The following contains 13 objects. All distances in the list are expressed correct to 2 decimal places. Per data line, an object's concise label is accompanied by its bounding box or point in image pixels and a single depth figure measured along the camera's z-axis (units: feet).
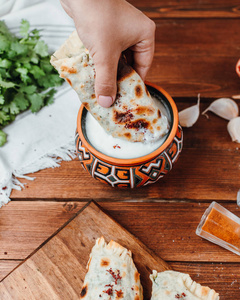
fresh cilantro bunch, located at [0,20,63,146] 2.03
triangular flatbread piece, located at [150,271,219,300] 1.47
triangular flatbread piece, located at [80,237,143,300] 1.48
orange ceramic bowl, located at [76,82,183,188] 1.58
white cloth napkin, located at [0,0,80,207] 1.92
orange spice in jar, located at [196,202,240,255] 1.66
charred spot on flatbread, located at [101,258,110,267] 1.54
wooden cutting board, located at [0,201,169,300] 1.55
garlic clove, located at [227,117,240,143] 1.91
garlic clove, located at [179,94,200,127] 1.96
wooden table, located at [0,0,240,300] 1.66
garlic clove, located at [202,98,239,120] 1.98
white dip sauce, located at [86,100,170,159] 1.61
